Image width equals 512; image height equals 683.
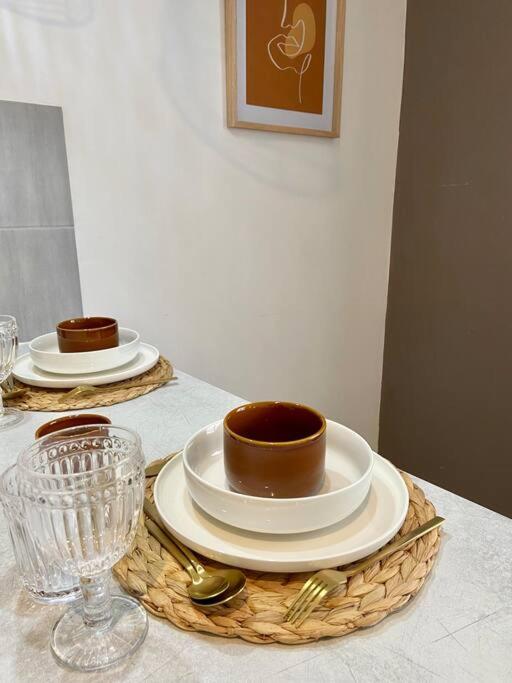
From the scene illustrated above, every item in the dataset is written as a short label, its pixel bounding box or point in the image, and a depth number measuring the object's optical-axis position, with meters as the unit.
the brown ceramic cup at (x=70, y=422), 0.62
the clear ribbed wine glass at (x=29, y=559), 0.39
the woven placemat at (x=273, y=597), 0.39
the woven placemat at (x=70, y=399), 0.84
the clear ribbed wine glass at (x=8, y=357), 0.80
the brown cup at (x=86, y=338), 0.94
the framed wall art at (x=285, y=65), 1.39
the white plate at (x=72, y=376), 0.90
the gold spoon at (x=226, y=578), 0.40
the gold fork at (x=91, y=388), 0.86
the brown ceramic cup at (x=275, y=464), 0.47
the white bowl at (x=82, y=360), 0.92
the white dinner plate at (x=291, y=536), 0.43
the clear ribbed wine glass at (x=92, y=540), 0.37
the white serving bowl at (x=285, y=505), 0.44
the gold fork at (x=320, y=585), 0.40
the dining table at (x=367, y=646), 0.36
